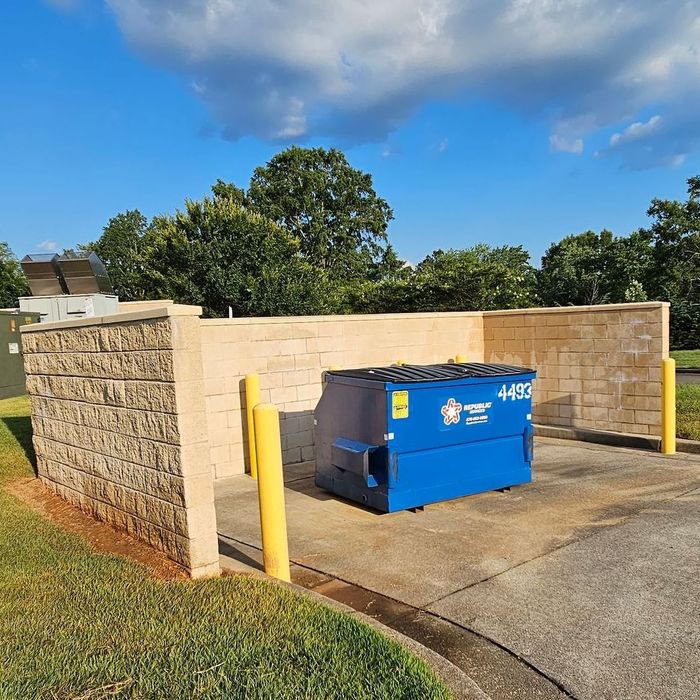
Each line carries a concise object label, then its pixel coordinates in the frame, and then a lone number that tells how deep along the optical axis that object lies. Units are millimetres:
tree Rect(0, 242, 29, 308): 40219
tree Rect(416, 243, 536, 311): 24328
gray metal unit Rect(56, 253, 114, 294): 13297
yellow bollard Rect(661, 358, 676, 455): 8164
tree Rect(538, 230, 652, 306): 31422
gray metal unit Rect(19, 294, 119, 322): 12758
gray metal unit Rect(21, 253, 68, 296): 13305
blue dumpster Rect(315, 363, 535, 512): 6055
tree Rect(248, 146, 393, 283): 42219
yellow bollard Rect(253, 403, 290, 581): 4281
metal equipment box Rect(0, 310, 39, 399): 13016
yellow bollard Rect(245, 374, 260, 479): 7965
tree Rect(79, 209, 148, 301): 51312
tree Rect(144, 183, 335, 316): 25172
